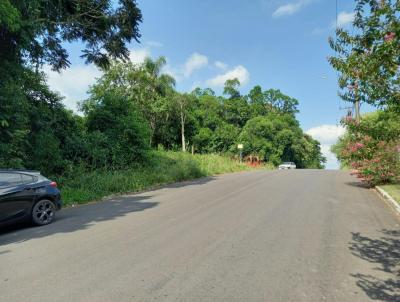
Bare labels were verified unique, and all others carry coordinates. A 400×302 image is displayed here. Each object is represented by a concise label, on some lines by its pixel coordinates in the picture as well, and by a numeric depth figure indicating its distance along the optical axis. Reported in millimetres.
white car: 45469
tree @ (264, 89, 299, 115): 86625
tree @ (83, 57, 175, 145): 38188
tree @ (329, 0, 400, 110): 5605
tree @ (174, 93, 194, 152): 44291
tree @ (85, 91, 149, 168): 19891
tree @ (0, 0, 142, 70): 13833
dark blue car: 8234
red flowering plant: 15570
